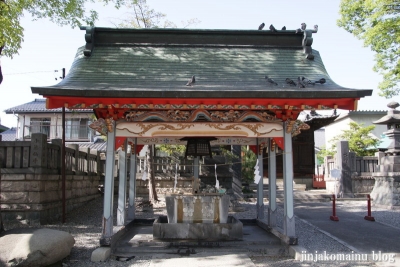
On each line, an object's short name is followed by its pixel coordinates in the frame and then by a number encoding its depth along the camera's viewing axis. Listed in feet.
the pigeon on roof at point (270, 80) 26.01
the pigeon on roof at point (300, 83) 25.22
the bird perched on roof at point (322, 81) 26.06
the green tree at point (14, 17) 27.58
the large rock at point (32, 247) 21.09
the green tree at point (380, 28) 51.26
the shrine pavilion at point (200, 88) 23.90
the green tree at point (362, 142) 82.84
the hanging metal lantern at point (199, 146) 32.37
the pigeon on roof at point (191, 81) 25.83
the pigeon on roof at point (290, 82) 25.80
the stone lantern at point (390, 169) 53.11
